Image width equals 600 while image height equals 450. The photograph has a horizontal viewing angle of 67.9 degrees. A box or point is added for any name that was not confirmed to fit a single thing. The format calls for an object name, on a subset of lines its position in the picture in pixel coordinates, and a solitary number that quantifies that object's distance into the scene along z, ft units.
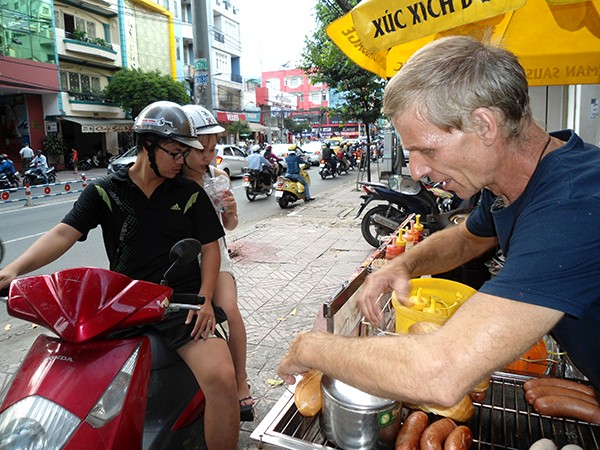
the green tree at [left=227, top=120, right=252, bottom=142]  142.76
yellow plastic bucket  5.12
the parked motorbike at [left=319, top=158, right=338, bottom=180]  69.72
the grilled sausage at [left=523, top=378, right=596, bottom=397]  5.00
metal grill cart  4.32
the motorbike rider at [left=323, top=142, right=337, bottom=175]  68.32
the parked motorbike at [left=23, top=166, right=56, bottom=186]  59.16
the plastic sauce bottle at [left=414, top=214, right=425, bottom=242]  10.62
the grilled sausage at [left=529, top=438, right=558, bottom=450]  3.98
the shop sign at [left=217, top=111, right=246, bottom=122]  139.76
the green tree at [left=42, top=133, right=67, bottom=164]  81.97
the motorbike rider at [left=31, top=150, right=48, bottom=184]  60.08
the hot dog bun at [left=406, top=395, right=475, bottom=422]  4.50
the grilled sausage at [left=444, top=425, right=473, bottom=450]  4.07
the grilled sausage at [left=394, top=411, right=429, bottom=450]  4.12
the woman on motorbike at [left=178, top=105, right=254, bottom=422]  9.39
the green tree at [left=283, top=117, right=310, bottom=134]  206.90
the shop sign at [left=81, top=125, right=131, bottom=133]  88.69
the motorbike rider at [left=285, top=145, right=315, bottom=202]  42.29
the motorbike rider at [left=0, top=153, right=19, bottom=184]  55.21
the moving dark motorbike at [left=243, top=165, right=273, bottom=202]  44.93
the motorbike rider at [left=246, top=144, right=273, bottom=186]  45.32
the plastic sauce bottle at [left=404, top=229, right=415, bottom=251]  9.76
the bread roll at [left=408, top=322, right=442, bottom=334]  4.65
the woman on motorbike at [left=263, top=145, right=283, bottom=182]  51.07
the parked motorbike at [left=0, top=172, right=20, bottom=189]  54.49
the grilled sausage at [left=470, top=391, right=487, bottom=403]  4.88
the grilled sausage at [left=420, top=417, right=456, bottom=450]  4.13
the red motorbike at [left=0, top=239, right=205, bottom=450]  4.87
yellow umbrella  10.16
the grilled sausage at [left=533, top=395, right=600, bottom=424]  4.63
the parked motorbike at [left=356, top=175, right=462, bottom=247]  21.94
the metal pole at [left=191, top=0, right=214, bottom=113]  19.79
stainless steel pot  3.95
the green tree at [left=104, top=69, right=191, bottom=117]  92.27
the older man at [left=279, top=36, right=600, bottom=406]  3.27
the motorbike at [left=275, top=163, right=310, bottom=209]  41.22
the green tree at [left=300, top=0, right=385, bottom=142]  46.93
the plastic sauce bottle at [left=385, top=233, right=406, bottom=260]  8.74
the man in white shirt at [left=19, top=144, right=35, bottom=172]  69.74
